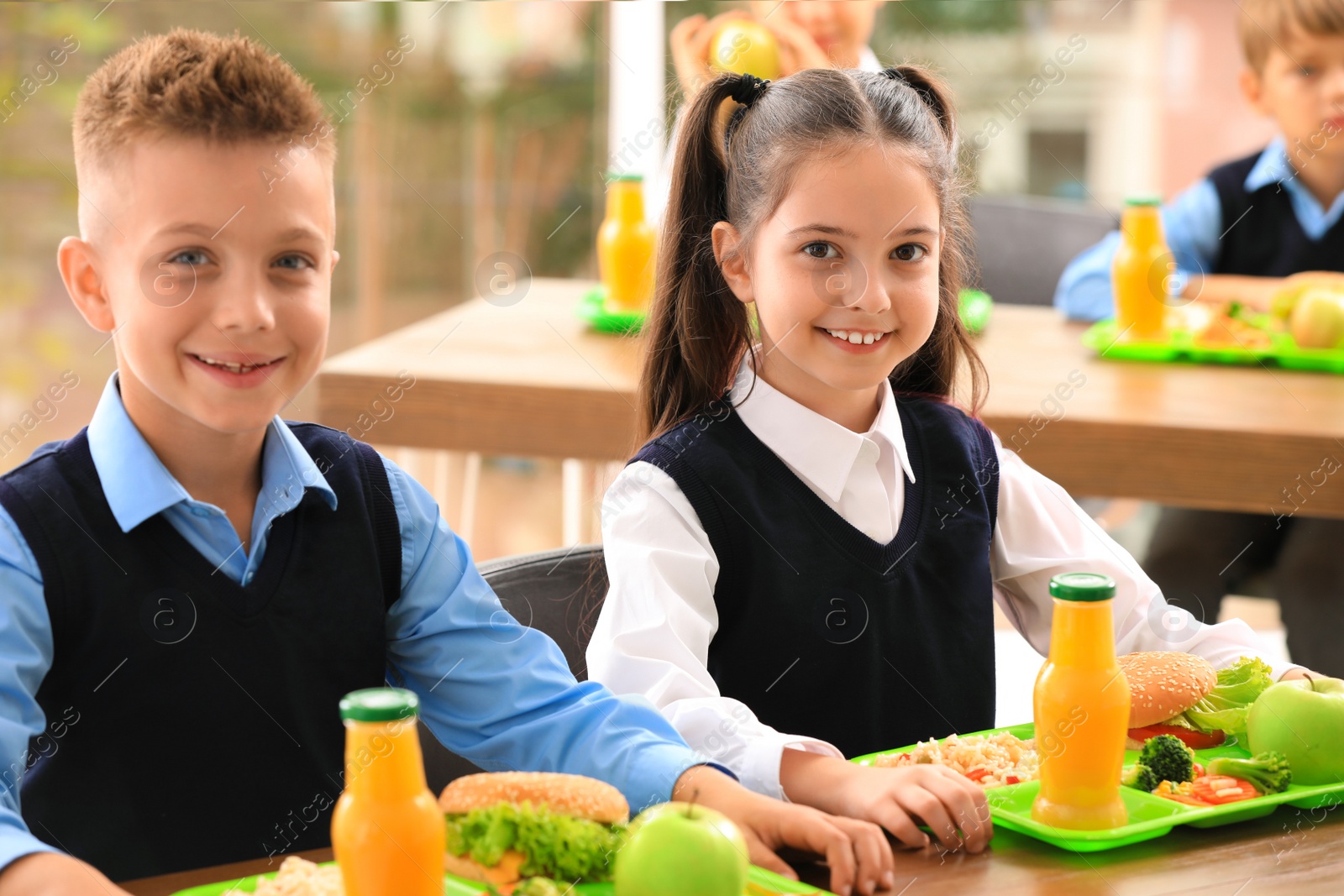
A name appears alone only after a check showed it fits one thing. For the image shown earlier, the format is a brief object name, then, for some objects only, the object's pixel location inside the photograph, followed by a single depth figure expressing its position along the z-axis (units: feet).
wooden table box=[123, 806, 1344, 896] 6.50
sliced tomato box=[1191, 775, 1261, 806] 6.80
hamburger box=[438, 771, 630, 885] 6.44
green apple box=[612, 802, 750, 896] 6.24
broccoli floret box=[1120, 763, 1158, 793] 6.85
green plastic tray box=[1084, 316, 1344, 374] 10.09
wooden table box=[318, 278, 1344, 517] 8.99
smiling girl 7.56
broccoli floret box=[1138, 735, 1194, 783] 6.88
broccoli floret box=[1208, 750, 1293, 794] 6.84
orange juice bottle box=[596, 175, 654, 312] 11.29
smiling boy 6.87
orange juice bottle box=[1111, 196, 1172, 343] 10.72
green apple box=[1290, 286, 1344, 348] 10.19
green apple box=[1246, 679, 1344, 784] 6.90
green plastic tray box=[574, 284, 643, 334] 10.80
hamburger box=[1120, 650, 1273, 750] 7.08
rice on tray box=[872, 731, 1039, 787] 6.92
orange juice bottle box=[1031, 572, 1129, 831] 6.65
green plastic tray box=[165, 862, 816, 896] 6.41
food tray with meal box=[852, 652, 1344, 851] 6.73
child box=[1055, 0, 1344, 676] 10.28
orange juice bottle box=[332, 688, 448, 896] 6.10
